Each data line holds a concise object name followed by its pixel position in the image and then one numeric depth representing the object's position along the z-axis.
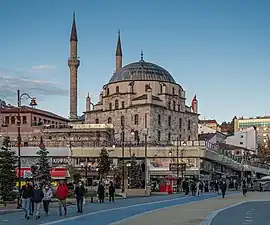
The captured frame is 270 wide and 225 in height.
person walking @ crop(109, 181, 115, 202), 40.87
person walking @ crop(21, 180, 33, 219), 25.34
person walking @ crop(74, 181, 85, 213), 28.06
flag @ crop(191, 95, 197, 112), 123.12
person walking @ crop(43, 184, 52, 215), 26.47
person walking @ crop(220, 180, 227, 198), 49.54
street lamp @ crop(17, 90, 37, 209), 34.97
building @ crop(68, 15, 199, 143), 108.50
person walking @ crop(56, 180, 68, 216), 25.91
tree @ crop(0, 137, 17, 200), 37.75
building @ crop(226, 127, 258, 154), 152.95
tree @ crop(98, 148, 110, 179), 73.44
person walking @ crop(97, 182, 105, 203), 39.38
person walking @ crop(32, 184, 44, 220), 25.16
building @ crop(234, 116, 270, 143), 186.52
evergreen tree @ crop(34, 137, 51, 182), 51.19
